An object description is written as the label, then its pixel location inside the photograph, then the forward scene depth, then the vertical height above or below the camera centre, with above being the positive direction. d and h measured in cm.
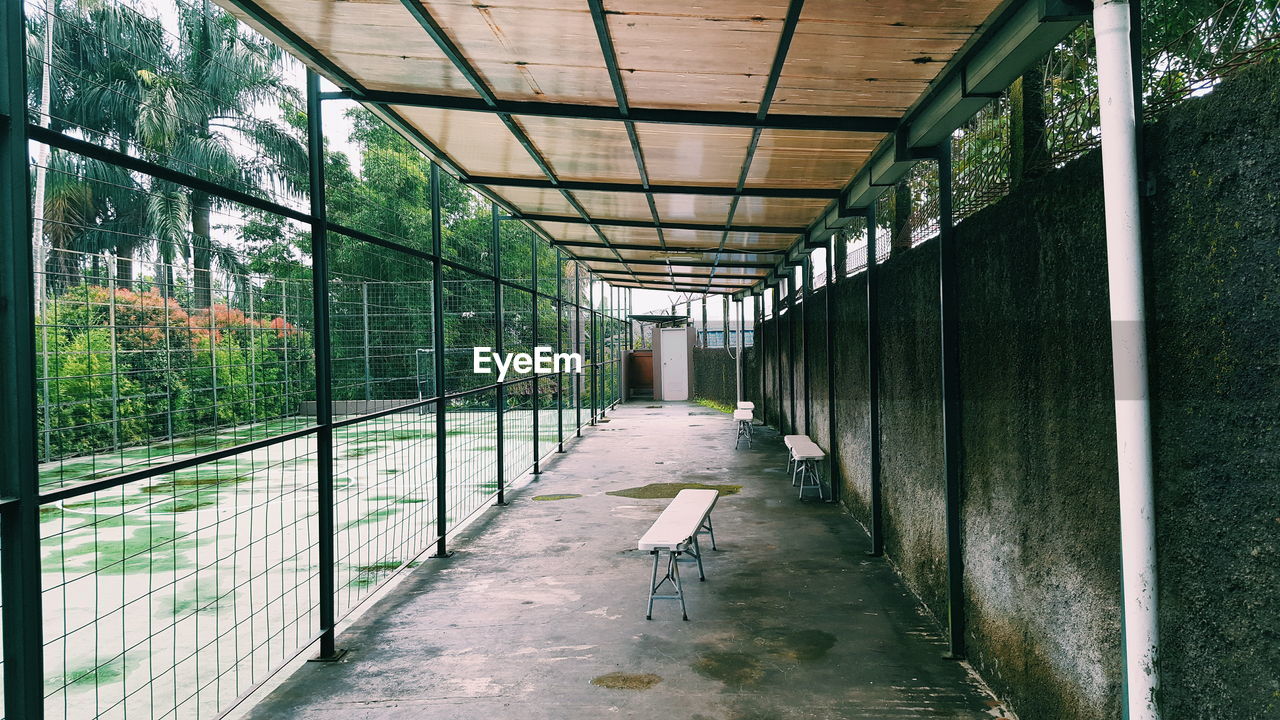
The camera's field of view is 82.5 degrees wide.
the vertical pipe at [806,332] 1041 +46
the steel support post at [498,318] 816 +62
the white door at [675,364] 2602 +13
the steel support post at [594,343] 1598 +58
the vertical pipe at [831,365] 850 -2
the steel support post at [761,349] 1670 +40
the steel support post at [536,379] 1018 -11
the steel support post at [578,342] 1446 +64
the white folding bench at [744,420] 1323 -100
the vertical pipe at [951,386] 438 -15
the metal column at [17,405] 229 -6
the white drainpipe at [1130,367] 226 -3
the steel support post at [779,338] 1394 +53
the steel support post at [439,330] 624 +38
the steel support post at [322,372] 436 +3
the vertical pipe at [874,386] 637 -20
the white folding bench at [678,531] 512 -121
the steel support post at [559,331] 1201 +65
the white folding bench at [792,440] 941 -102
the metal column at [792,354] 1188 +18
